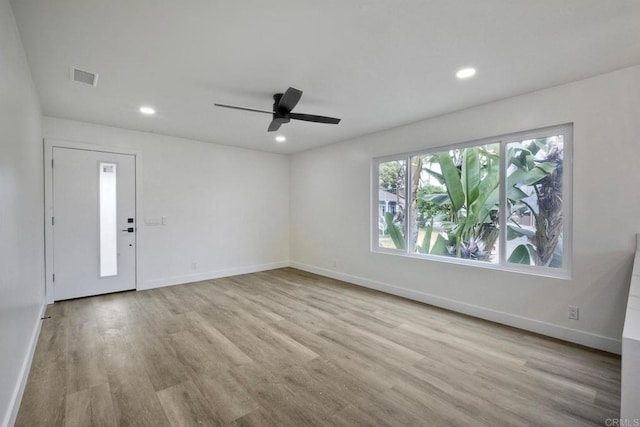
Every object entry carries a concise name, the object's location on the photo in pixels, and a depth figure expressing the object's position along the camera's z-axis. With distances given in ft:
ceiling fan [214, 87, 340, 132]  9.52
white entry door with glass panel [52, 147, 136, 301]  13.57
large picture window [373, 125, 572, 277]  10.32
